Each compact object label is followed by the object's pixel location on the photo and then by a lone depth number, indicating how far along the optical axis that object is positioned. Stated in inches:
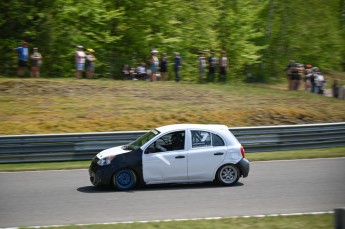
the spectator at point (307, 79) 1424.7
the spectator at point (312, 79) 1402.6
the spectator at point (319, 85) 1403.8
